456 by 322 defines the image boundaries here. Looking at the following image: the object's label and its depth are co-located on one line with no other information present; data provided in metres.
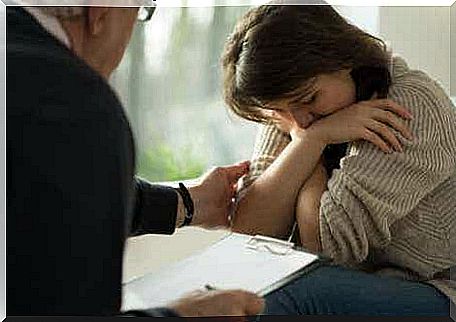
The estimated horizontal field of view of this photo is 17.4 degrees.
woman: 3.16
